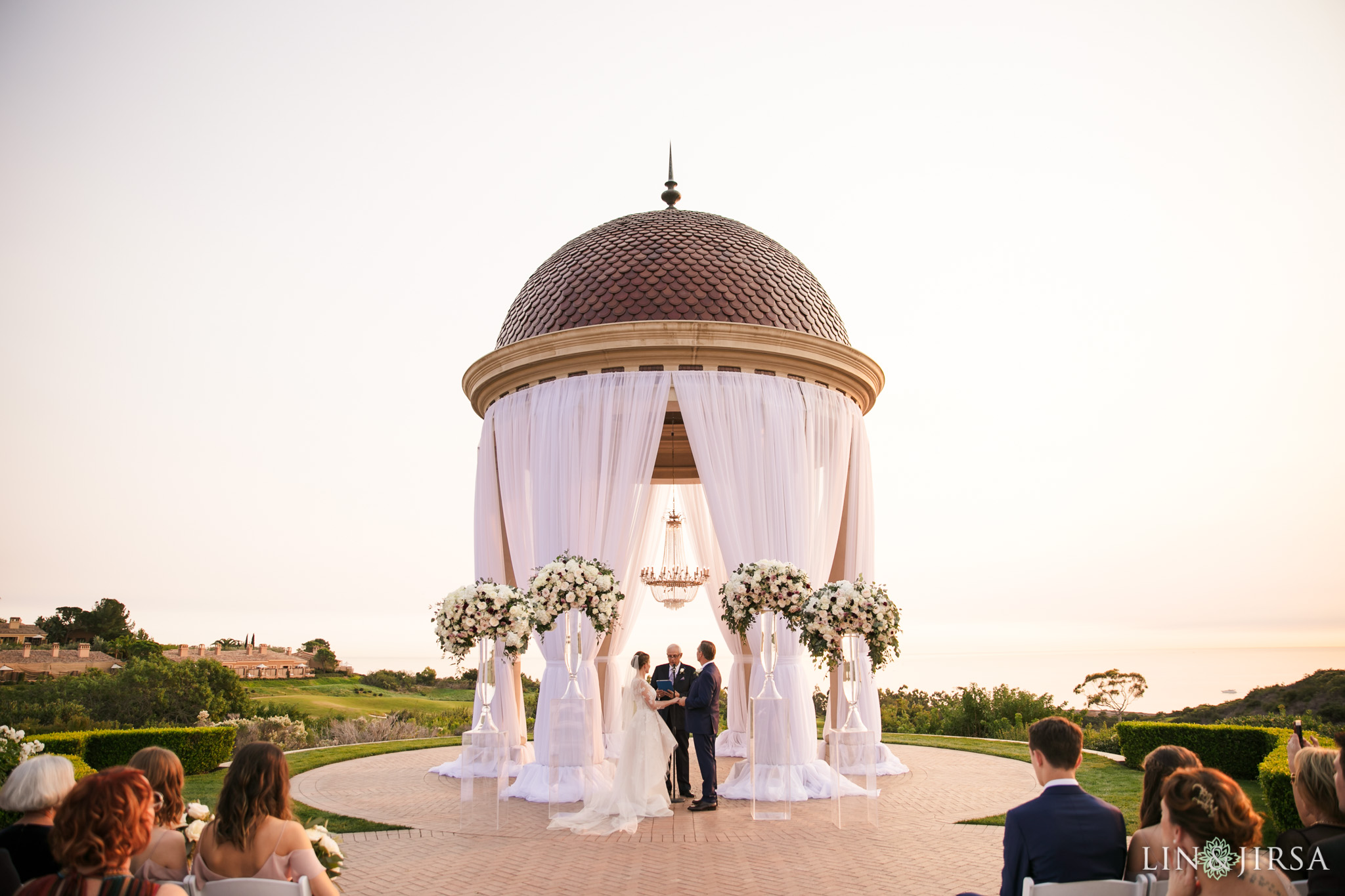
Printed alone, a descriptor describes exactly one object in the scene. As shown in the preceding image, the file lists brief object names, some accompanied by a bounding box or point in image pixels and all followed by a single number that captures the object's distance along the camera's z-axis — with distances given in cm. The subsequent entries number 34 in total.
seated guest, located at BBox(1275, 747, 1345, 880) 401
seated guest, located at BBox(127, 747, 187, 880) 419
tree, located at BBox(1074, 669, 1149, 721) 2195
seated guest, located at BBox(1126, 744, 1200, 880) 416
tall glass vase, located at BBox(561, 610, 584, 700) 1107
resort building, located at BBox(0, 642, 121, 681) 2853
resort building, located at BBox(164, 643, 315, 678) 3462
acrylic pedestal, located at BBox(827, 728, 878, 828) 985
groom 1062
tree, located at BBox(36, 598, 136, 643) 4025
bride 991
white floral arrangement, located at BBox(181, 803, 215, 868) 464
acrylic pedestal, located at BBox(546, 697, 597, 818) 1085
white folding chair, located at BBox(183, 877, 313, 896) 396
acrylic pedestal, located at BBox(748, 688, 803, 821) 1059
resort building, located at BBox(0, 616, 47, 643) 3738
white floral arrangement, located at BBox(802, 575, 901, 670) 1047
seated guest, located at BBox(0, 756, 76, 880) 418
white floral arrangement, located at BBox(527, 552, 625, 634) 1101
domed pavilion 1276
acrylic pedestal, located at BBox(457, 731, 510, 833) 995
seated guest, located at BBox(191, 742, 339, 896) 414
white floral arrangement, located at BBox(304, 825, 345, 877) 485
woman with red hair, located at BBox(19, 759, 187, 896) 339
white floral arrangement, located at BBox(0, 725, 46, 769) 862
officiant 1129
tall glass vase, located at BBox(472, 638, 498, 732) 1106
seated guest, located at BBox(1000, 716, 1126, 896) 418
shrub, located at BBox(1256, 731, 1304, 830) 767
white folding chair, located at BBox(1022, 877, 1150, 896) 393
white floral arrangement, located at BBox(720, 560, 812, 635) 1089
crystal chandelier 1597
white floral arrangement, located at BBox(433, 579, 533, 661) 1065
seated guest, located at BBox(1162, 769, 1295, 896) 361
